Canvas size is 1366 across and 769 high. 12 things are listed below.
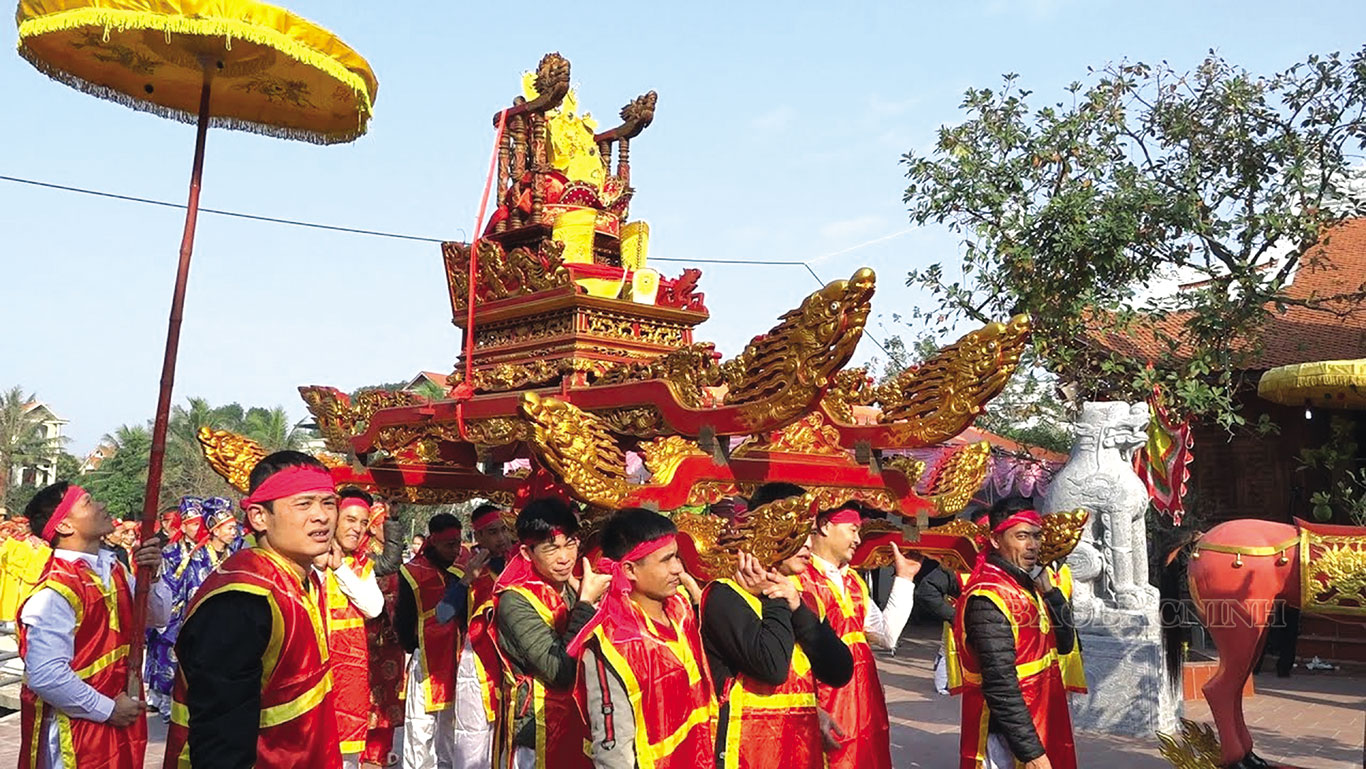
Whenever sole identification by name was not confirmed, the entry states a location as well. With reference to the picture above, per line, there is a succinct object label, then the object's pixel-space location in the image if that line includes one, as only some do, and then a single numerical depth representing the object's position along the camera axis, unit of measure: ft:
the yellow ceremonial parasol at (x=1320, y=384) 16.22
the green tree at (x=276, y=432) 93.45
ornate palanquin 11.87
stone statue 27.78
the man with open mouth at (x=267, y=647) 8.89
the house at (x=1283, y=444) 40.24
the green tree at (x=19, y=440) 92.53
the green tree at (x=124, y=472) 97.43
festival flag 29.35
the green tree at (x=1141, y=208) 34.58
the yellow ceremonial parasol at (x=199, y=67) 11.44
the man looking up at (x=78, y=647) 12.37
